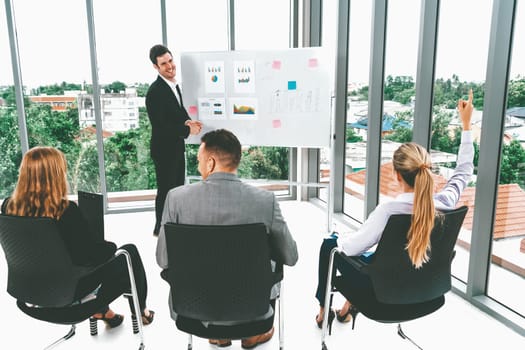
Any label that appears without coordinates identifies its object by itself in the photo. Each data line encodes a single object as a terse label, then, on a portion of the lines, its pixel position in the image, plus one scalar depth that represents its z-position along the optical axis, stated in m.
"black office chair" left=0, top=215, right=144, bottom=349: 1.67
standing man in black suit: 3.88
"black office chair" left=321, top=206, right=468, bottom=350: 1.69
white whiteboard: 3.97
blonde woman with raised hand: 1.68
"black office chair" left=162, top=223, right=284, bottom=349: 1.51
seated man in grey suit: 1.71
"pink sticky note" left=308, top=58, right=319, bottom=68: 3.91
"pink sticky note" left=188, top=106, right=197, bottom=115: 4.29
